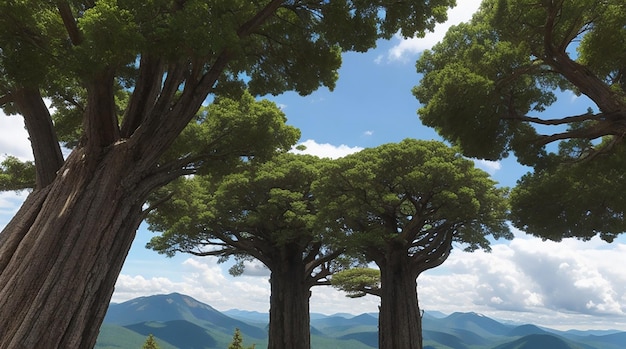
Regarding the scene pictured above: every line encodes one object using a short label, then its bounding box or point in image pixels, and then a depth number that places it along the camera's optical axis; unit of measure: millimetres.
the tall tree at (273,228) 18984
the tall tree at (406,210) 15594
